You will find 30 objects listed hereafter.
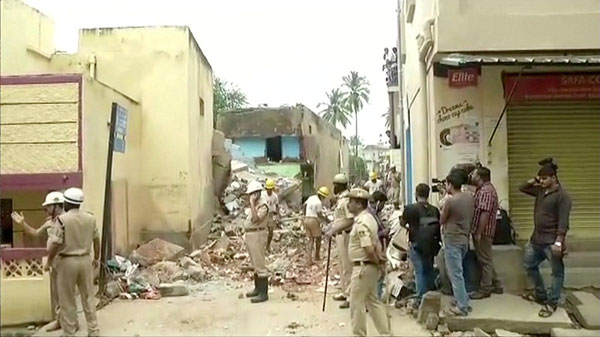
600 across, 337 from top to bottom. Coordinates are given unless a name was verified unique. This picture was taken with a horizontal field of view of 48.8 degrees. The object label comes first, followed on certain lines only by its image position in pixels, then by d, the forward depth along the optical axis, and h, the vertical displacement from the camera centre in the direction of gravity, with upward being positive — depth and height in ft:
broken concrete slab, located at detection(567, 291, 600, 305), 25.46 -4.71
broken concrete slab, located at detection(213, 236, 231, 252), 47.82 -4.61
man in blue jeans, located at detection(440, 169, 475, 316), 24.47 -2.03
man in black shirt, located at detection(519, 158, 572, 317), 24.04 -1.89
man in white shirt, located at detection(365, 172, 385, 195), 58.44 -0.29
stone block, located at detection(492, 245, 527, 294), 27.61 -3.71
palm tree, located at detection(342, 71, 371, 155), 216.54 +28.95
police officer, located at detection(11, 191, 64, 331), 24.67 -1.33
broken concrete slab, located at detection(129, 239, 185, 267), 40.34 -4.37
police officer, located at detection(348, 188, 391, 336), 21.40 -2.81
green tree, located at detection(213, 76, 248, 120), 136.36 +19.54
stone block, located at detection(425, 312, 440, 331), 24.26 -5.20
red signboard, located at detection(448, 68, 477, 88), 29.73 +4.63
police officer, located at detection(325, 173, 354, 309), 28.78 -2.61
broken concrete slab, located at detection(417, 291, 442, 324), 24.57 -4.63
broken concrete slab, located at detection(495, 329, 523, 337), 23.02 -5.41
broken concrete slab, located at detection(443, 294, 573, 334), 23.70 -5.11
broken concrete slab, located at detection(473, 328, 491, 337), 22.44 -5.26
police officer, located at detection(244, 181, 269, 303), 30.71 -2.64
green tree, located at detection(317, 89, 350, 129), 215.31 +23.95
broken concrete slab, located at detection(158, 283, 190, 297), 33.22 -5.39
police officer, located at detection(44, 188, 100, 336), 23.26 -2.58
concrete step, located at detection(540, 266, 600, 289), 28.17 -4.26
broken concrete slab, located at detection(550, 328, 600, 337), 22.31 -5.26
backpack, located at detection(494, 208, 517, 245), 28.81 -2.26
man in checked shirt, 25.75 -1.76
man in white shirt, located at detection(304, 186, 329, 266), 41.93 -2.44
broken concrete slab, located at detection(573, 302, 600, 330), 23.54 -4.99
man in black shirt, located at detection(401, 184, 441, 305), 26.16 -2.19
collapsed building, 92.43 +6.60
